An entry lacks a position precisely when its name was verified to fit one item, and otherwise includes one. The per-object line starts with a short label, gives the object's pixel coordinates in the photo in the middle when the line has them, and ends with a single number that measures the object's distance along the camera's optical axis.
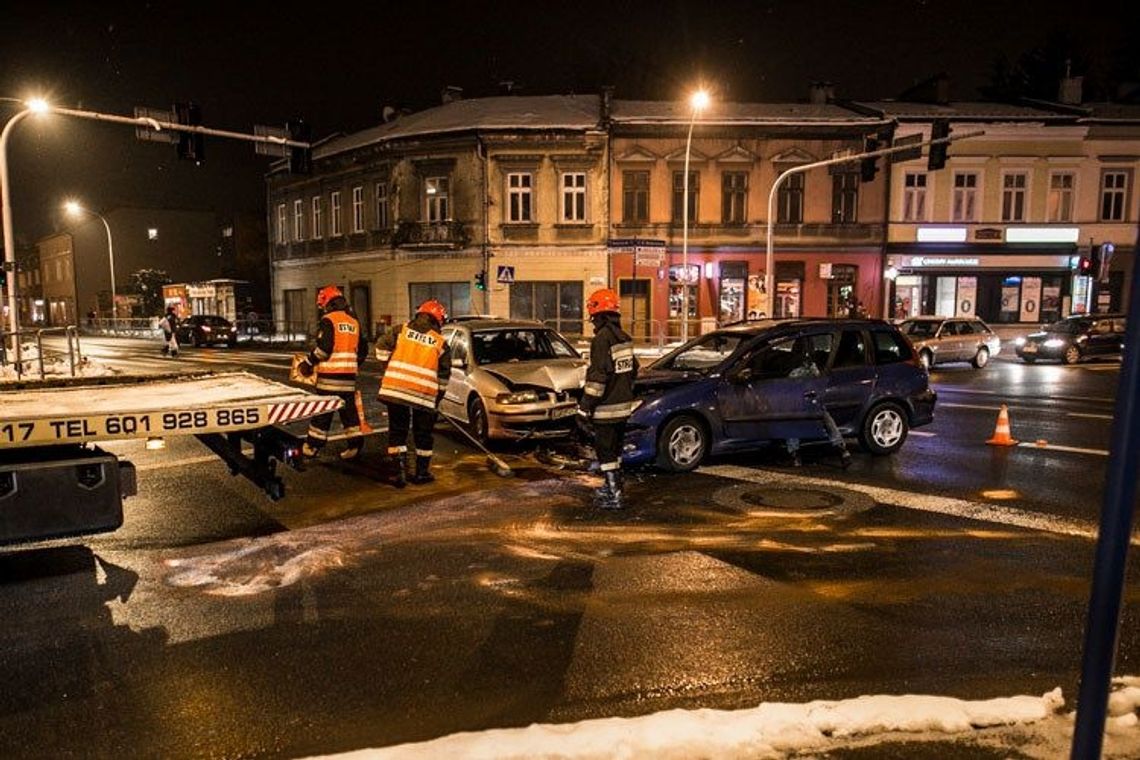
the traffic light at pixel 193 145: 17.62
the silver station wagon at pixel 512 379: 10.28
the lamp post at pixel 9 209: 18.16
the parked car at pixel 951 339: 23.39
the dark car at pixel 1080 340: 24.72
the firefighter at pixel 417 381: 8.48
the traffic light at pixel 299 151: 18.28
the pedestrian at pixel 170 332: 29.53
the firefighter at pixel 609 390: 7.59
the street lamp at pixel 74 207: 46.62
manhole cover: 7.47
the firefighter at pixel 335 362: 9.41
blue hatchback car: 9.02
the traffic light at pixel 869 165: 21.77
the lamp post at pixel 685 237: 23.16
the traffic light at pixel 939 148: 20.14
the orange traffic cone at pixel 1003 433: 10.92
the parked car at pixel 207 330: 35.41
